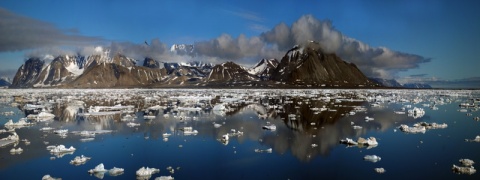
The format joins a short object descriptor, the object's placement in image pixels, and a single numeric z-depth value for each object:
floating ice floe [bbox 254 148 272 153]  14.45
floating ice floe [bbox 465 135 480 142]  16.70
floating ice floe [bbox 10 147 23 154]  14.16
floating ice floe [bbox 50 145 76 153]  14.25
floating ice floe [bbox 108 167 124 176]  11.20
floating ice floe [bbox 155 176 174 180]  10.49
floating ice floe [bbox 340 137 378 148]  15.68
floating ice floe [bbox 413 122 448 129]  21.09
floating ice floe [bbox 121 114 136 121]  25.27
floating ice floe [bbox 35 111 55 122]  25.86
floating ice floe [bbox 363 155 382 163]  12.85
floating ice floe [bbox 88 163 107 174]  11.33
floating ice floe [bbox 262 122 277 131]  20.24
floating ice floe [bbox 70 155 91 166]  12.52
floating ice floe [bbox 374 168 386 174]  11.28
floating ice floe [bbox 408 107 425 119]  28.42
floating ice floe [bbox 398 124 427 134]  19.42
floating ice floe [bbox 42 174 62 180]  10.59
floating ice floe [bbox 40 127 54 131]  20.25
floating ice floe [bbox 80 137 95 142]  16.98
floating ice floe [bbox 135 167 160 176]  10.99
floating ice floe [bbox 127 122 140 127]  22.00
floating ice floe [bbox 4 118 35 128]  21.56
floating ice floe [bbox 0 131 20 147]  15.91
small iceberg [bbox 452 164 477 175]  11.10
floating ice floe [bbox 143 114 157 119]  26.15
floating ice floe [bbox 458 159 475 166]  12.05
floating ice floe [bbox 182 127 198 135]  18.91
